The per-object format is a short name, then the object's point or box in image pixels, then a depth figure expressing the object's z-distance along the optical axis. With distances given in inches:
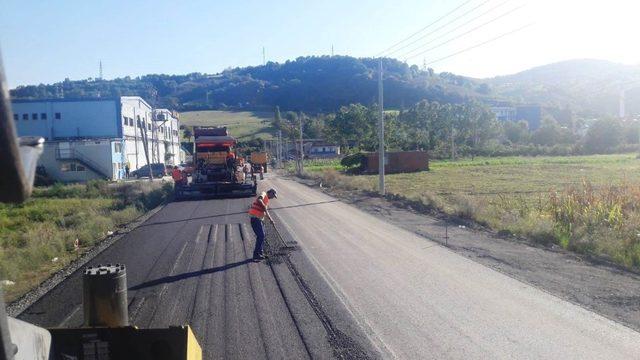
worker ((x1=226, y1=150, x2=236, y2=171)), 1370.6
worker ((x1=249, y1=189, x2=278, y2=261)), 560.1
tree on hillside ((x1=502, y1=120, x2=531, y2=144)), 4673.7
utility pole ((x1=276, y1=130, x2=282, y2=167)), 3513.8
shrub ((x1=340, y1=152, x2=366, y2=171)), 2586.1
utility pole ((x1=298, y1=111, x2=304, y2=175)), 2517.2
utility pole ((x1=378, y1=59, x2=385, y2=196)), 1343.5
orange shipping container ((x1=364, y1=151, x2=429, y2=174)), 2583.7
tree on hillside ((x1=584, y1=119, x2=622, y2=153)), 3814.0
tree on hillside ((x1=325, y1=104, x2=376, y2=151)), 3742.6
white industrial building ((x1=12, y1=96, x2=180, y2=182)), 2272.4
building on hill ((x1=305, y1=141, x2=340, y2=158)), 4798.2
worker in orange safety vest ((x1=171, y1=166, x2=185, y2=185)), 1339.8
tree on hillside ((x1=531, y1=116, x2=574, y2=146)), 4352.4
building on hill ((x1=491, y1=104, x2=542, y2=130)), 6584.6
